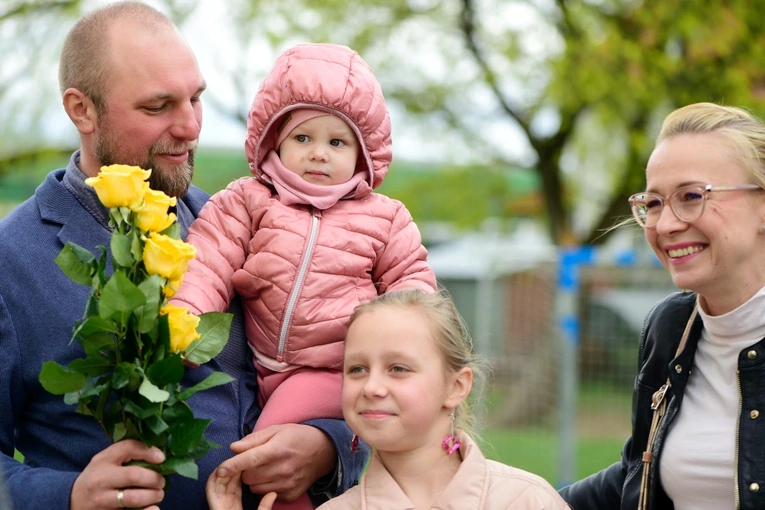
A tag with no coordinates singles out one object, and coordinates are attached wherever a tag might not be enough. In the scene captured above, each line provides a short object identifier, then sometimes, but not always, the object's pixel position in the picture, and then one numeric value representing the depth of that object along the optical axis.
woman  5.84
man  5.79
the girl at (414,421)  5.70
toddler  6.18
